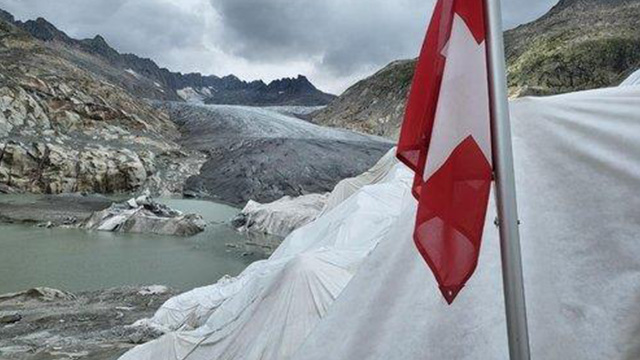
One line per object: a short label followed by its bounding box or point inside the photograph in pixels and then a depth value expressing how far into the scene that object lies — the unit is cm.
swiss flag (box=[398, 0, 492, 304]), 242
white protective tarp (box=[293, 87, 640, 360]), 316
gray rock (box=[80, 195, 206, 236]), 3472
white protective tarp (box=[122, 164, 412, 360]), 739
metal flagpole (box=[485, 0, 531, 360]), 227
